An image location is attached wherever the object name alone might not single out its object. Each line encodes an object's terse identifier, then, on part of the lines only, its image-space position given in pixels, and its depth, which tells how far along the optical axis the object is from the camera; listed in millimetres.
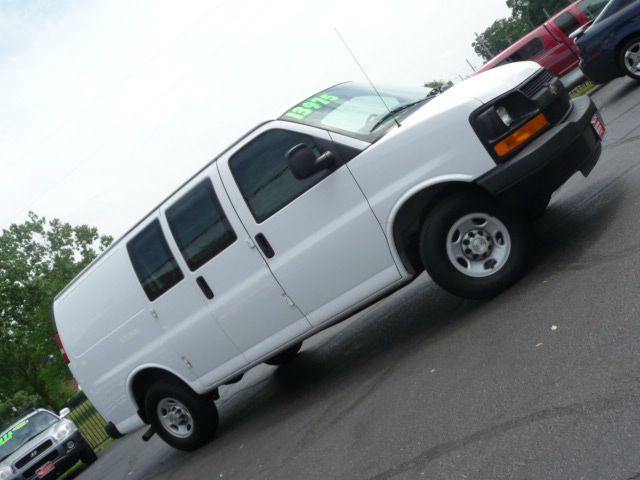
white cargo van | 5047
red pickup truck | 16155
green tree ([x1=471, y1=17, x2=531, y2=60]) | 111294
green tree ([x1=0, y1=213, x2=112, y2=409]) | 30906
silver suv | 11539
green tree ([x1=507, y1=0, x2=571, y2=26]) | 94688
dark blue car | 11500
